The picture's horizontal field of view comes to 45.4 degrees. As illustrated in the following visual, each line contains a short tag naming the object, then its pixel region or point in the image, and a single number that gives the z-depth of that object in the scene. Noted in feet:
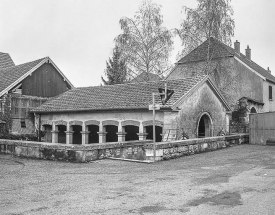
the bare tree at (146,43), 101.91
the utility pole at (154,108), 39.55
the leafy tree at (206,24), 89.56
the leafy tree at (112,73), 140.46
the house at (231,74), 92.12
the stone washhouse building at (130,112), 59.29
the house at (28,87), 75.97
